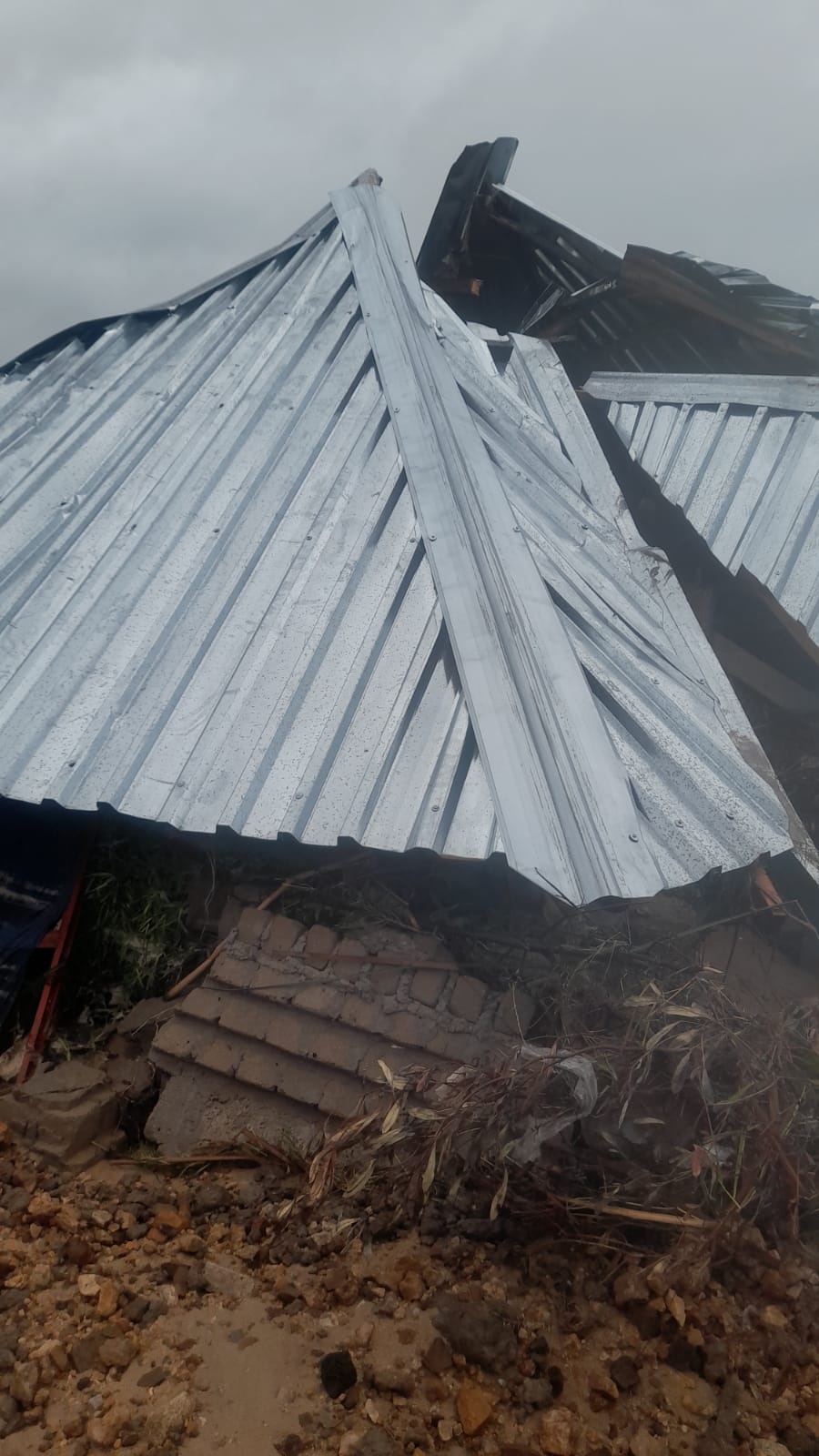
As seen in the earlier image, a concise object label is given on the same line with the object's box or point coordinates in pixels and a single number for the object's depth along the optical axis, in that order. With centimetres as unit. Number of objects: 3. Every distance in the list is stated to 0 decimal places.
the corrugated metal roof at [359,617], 318
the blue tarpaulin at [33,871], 368
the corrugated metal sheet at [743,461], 461
